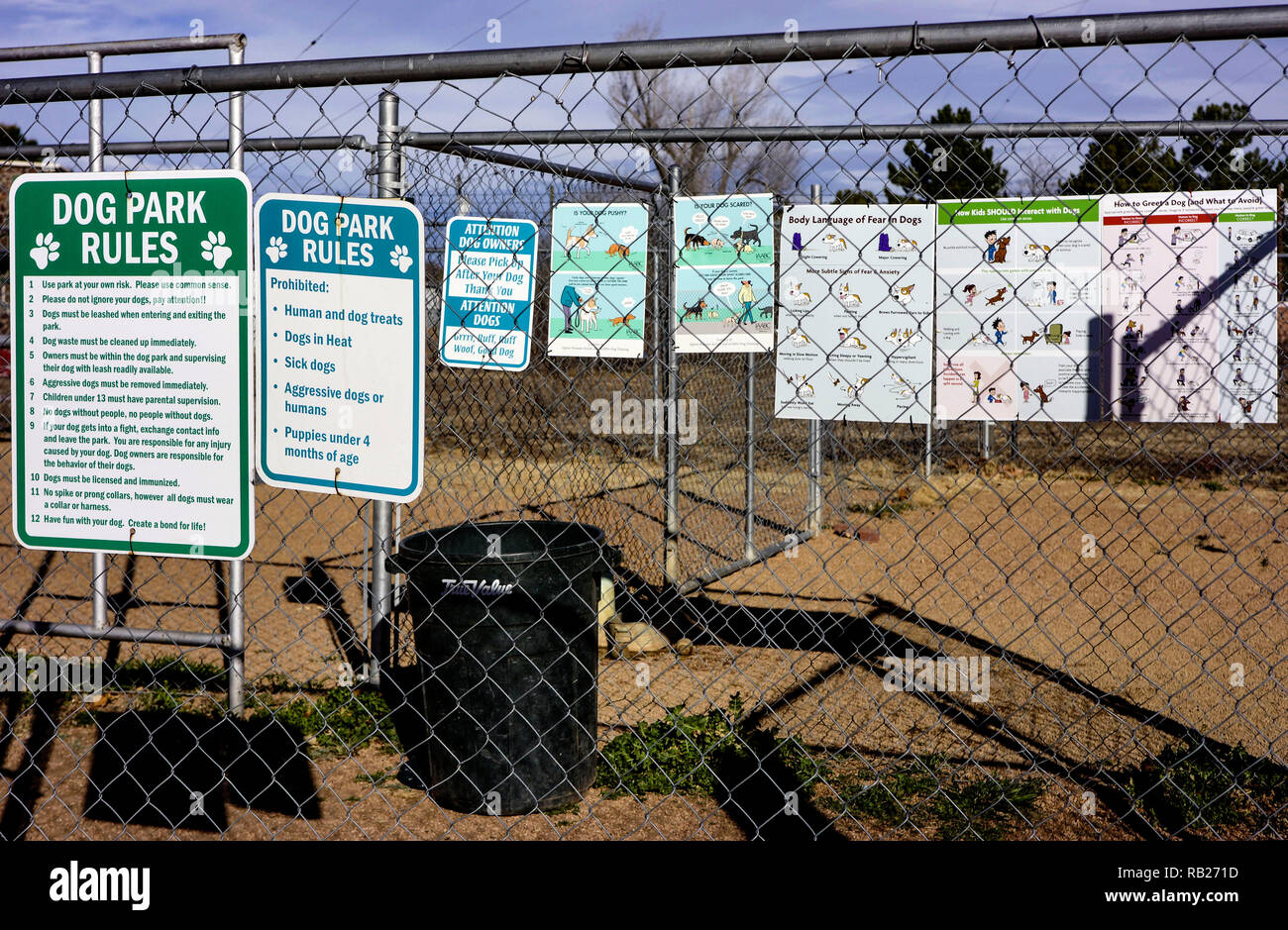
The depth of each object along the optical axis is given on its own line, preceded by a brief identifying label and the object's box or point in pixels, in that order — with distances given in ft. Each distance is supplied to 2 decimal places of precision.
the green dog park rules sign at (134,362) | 8.96
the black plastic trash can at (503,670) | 12.19
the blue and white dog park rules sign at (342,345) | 8.46
